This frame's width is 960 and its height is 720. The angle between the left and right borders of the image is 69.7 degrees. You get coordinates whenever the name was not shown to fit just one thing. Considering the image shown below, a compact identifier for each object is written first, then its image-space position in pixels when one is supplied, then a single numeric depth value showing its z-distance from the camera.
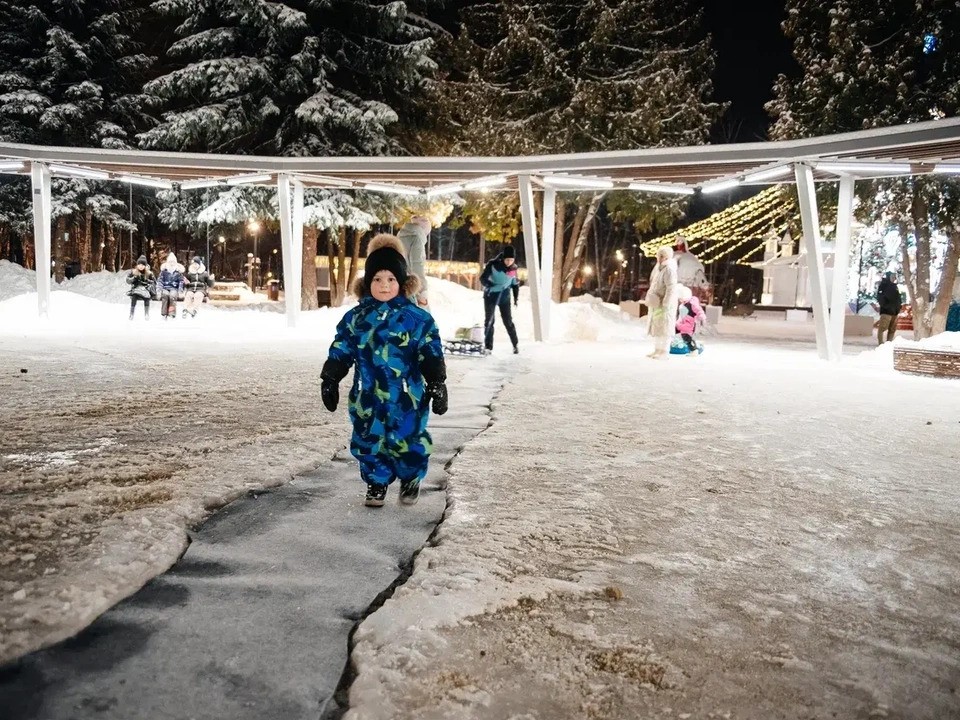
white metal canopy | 10.51
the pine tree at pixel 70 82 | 26.31
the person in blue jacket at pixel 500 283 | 11.15
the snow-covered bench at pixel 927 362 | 9.97
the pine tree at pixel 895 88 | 16.95
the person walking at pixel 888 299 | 17.09
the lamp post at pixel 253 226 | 22.50
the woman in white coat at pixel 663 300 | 11.20
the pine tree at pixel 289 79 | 20.58
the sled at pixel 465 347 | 11.21
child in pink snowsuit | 12.41
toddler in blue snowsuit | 3.63
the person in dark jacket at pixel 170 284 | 16.72
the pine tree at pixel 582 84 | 22.03
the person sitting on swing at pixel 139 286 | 16.27
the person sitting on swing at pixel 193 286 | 17.80
